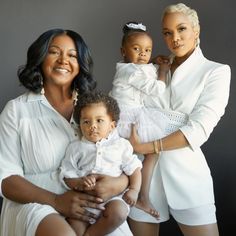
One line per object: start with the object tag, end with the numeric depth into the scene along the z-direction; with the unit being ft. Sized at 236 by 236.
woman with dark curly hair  5.39
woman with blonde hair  6.26
